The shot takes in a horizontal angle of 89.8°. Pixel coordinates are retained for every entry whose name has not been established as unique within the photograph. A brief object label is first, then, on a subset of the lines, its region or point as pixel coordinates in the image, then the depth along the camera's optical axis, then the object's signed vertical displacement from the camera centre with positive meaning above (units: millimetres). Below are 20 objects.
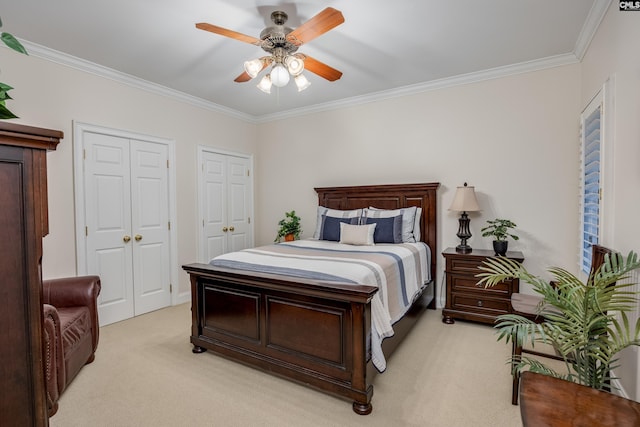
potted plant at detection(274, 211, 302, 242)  4871 -358
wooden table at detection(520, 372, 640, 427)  1024 -695
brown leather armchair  1955 -868
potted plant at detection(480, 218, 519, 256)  3279 -330
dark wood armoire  721 -155
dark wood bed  2010 -903
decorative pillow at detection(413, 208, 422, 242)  3830 -285
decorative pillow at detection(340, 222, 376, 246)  3629 -356
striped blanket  2189 -497
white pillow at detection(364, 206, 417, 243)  3727 -155
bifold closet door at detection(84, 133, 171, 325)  3385 -212
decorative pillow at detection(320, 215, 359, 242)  3996 -299
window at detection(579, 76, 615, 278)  2260 +241
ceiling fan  2117 +1156
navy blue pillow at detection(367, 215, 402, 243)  3680 -322
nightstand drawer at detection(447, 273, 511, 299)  3211 -863
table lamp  3461 -48
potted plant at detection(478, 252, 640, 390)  1369 -551
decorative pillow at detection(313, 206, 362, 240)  4055 -138
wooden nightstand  3223 -918
